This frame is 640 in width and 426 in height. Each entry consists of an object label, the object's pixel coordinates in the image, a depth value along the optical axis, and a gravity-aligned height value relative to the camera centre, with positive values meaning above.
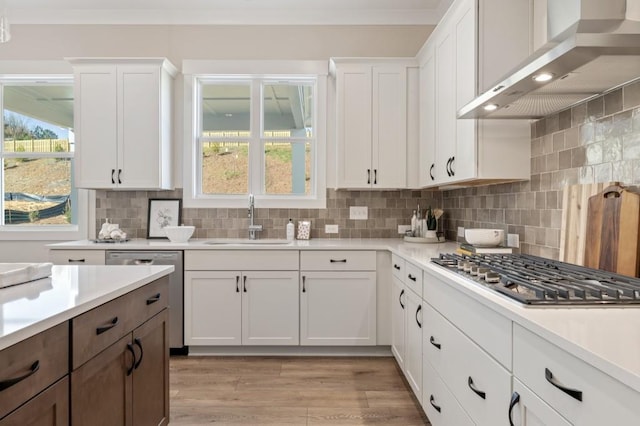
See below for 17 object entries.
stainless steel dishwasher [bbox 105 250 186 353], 3.30 -0.55
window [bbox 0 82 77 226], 4.05 +0.42
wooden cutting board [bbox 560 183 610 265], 1.86 -0.06
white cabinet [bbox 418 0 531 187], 2.28 +0.66
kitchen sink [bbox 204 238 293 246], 3.52 -0.32
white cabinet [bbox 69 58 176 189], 3.57 +0.72
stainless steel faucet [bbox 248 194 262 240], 3.77 -0.18
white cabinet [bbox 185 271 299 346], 3.32 -0.81
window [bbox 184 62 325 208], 3.99 +0.63
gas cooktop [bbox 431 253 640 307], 1.22 -0.26
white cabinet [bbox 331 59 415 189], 3.58 +0.73
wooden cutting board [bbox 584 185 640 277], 1.58 -0.09
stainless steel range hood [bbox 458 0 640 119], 1.25 +0.49
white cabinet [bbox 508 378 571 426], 1.04 -0.55
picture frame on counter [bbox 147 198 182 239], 3.86 -0.10
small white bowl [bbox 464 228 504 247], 2.50 -0.18
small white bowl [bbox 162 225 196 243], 3.56 -0.24
